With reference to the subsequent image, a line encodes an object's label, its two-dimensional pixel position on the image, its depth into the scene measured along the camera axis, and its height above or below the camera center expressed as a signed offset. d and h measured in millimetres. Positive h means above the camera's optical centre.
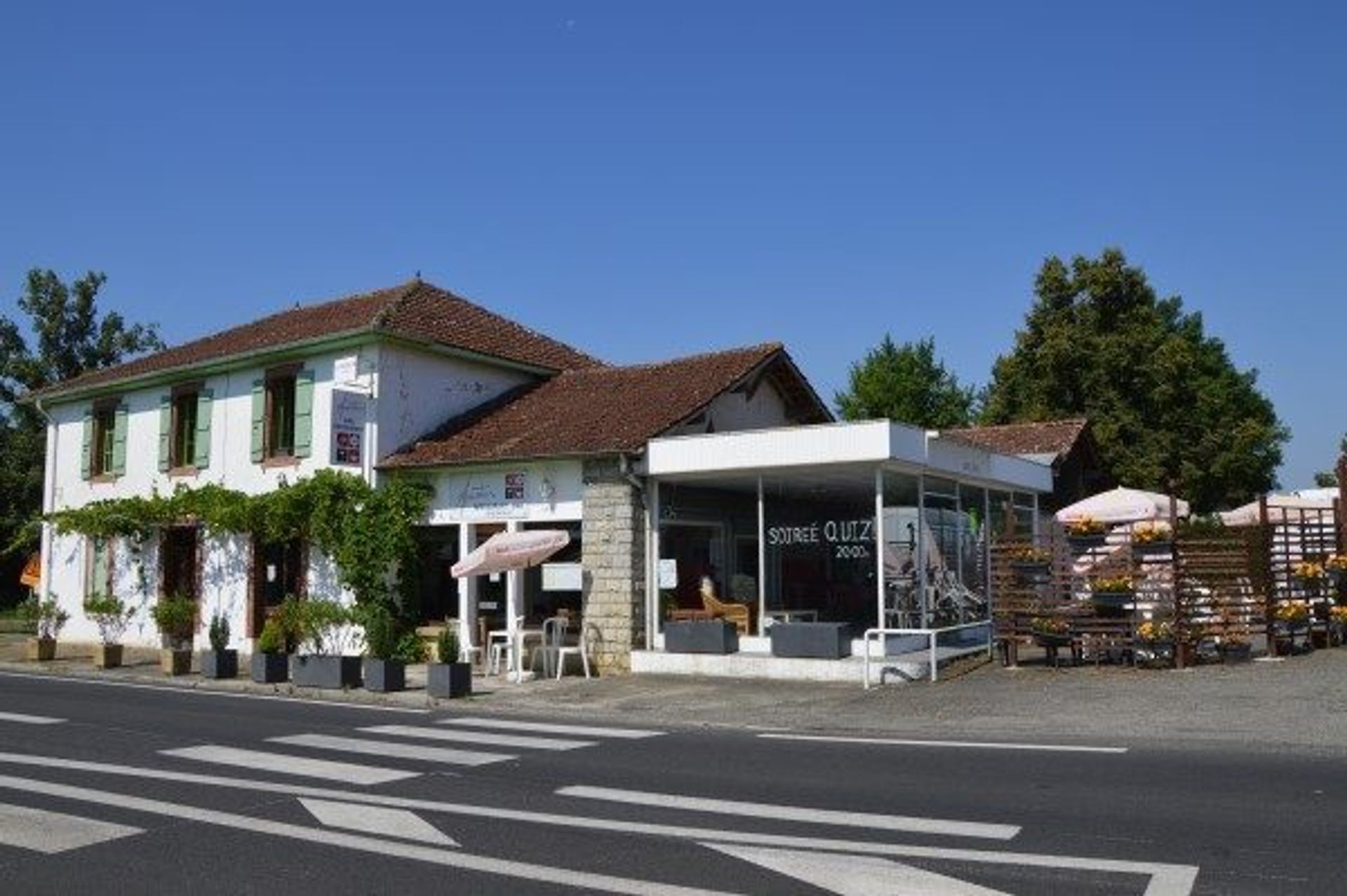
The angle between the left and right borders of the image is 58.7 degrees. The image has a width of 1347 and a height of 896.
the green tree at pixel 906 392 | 48531 +7858
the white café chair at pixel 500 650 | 18094 -999
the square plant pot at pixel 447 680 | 15609 -1216
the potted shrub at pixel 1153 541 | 15664 +511
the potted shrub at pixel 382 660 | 16422 -1012
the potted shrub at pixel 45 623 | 22797 -690
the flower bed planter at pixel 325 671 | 16812 -1192
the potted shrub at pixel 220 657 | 18828 -1081
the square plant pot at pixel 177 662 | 19453 -1198
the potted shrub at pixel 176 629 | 19531 -739
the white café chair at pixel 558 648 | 17922 -953
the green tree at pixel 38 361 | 40906 +8317
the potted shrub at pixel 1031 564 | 16328 +235
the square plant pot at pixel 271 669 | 17750 -1203
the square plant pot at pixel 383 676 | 16391 -1219
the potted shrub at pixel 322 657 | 16859 -1002
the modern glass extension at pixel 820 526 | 17500 +885
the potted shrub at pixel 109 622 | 21141 -689
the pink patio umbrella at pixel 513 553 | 17547 +481
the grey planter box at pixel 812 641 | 16723 -808
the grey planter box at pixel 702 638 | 17656 -791
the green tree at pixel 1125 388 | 37094 +6164
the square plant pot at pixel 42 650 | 22756 -1135
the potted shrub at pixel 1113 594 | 15805 -181
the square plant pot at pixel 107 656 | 21094 -1175
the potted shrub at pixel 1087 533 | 16219 +651
